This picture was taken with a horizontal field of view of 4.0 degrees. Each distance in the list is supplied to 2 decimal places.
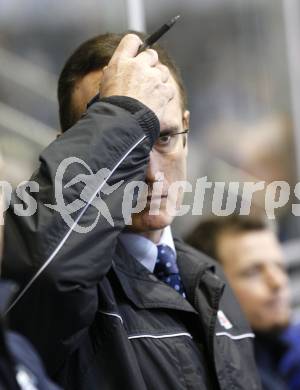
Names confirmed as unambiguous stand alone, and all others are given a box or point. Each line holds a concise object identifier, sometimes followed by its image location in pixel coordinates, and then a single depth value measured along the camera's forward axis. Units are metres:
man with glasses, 4.74
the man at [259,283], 5.49
